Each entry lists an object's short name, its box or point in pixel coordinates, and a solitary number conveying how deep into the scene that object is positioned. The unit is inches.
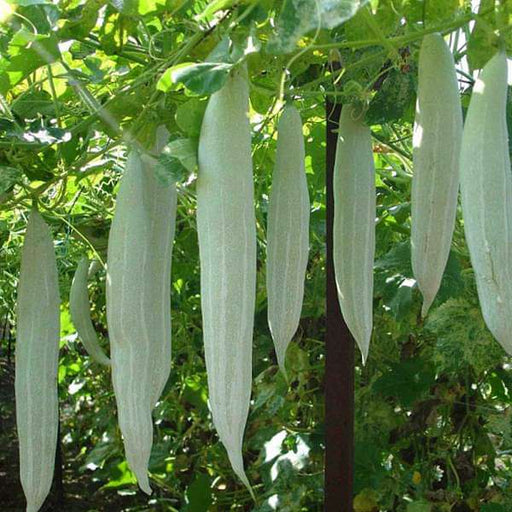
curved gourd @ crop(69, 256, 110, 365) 53.2
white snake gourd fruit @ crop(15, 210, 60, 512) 35.8
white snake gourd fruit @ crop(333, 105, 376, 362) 34.7
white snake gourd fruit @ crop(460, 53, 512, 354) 27.6
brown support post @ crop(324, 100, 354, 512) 48.6
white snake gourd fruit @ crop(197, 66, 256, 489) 27.8
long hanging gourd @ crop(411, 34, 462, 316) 29.9
